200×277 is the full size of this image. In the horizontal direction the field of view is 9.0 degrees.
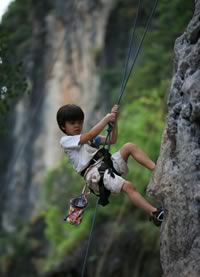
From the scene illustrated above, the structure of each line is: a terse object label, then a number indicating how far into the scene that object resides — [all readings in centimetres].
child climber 1116
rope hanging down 1152
